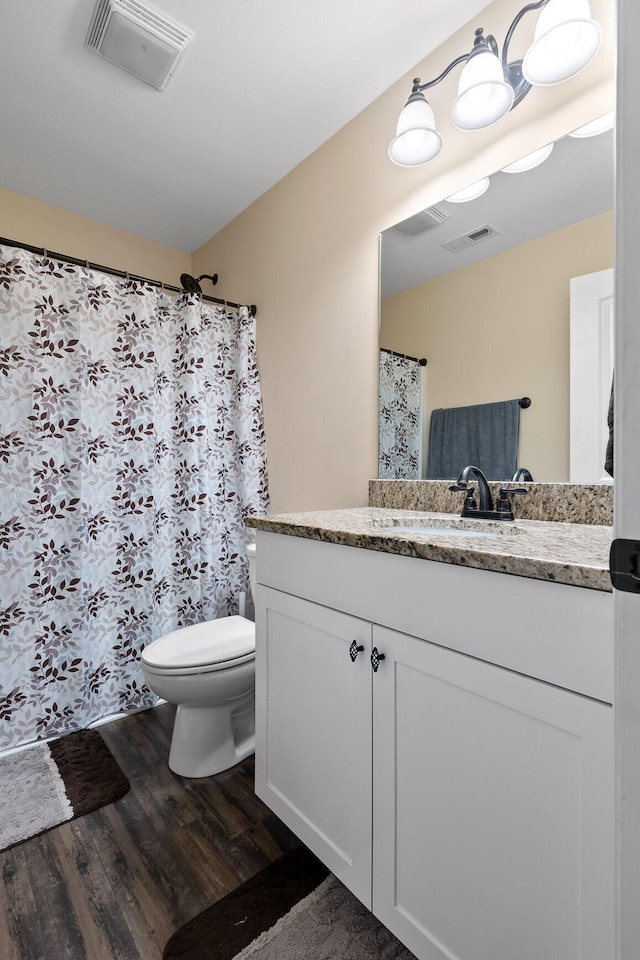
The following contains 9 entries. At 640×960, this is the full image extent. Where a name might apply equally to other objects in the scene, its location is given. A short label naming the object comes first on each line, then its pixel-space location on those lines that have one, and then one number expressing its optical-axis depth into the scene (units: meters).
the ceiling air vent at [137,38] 1.43
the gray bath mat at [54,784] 1.44
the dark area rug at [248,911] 1.05
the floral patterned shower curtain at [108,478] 1.84
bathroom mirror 1.26
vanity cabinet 0.69
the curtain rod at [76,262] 1.80
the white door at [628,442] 0.48
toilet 1.56
